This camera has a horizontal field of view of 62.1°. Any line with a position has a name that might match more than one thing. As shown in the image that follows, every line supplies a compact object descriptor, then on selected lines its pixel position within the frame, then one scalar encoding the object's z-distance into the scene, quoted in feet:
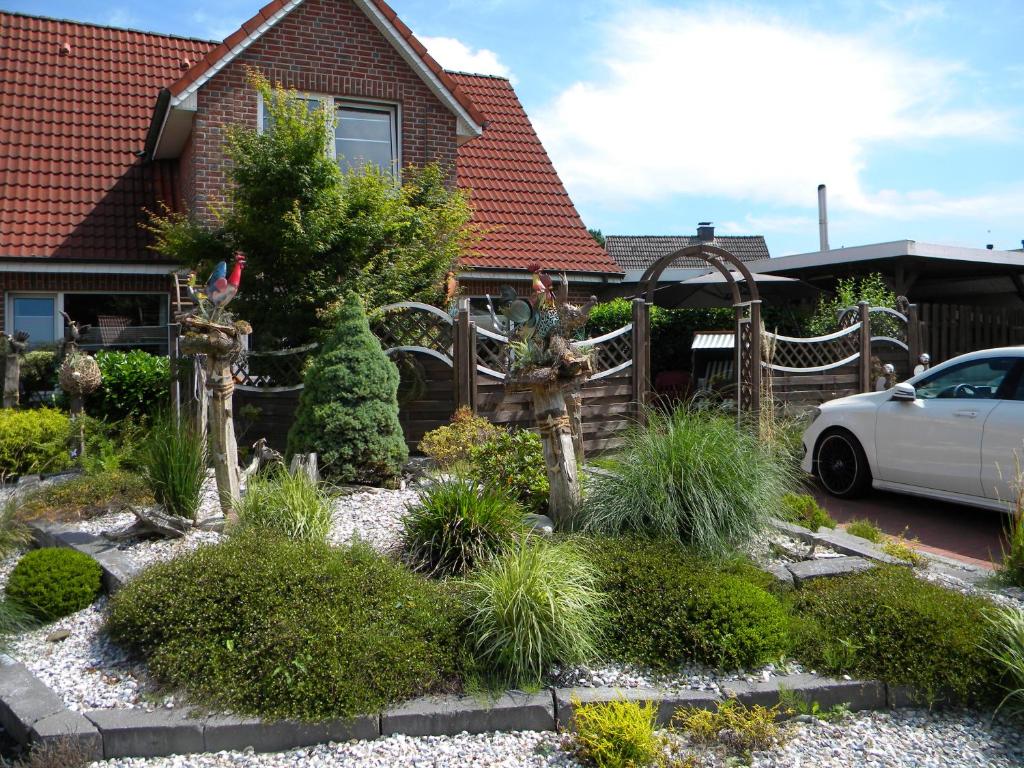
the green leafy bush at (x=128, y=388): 31.24
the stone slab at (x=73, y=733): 12.17
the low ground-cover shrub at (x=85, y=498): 22.35
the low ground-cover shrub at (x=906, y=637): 13.66
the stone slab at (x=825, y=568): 17.38
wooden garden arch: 33.24
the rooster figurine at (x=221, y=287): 19.51
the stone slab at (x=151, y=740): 12.29
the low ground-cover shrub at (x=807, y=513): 21.74
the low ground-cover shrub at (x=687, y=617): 14.20
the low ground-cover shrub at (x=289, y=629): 12.75
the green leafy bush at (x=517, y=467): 20.74
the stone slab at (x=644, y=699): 12.97
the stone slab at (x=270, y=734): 12.31
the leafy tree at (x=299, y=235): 30.99
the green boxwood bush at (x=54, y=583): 16.49
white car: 23.39
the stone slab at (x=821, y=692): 13.48
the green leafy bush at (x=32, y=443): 27.25
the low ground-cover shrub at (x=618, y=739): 11.63
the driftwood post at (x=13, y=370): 31.24
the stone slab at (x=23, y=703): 12.76
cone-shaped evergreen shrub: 23.27
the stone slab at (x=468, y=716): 12.59
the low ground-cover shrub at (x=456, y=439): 24.34
